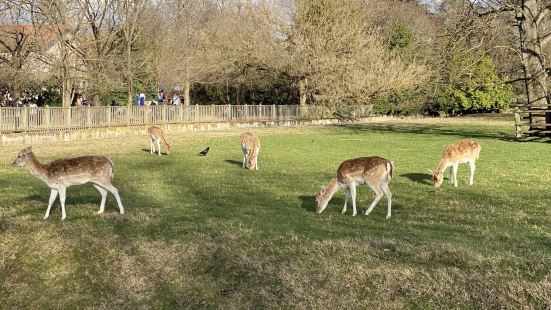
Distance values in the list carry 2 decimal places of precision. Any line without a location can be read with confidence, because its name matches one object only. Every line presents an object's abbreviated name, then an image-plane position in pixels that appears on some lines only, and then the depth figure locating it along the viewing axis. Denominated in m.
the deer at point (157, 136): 22.70
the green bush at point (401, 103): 62.21
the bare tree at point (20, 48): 35.94
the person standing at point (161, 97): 48.81
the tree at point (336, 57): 47.53
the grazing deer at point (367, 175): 10.40
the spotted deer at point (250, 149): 17.92
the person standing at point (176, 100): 46.99
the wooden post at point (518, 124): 30.83
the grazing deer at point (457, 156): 14.23
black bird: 22.20
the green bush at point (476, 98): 62.43
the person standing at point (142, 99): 45.47
